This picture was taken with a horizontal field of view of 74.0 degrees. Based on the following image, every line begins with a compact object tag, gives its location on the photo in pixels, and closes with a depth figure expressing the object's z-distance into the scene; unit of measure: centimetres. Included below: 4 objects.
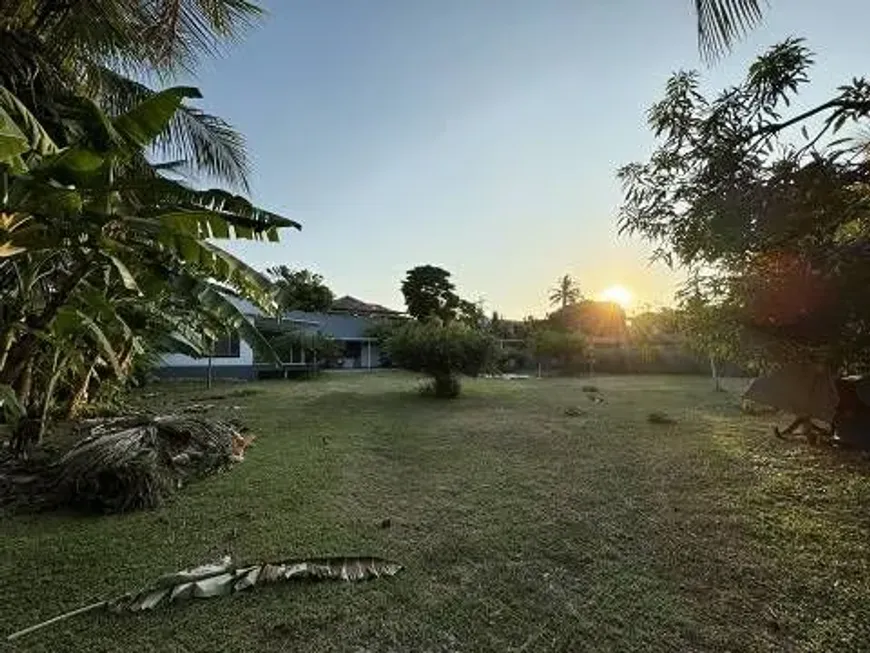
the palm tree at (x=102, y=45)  578
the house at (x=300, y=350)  2111
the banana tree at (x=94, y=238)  417
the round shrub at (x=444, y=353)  1470
